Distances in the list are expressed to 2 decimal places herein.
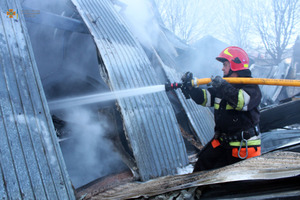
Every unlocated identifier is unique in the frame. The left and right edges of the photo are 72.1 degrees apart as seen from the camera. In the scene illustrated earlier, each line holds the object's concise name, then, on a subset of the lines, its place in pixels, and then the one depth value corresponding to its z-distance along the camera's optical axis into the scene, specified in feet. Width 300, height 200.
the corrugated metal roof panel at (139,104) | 10.71
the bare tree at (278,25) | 54.75
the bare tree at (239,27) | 59.88
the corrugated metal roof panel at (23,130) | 6.70
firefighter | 8.57
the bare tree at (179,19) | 65.36
